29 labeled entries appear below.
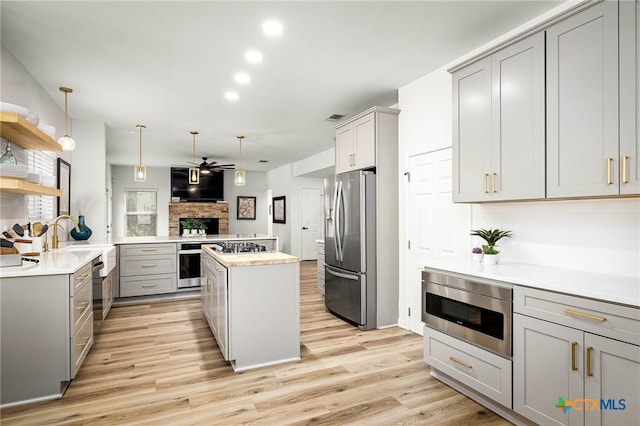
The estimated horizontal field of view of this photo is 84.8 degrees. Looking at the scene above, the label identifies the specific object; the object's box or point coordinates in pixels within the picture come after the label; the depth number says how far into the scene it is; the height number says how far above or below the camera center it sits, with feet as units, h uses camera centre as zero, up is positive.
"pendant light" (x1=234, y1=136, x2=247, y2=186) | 19.71 +1.92
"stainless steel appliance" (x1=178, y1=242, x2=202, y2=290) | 17.56 -2.71
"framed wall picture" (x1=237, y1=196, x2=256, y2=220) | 35.09 +0.36
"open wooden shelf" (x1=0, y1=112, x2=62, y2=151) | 7.63 +1.93
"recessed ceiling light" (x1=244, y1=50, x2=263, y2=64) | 9.92 +4.50
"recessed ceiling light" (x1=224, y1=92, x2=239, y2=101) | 13.26 +4.48
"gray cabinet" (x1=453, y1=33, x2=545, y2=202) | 7.45 +2.01
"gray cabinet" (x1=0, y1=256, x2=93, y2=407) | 7.51 -2.77
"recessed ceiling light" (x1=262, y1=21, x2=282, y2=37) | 8.42 +4.52
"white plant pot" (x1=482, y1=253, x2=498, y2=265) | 8.54 -1.16
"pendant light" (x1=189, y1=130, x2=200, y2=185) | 19.39 +2.03
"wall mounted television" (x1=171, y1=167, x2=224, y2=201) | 30.76 +2.25
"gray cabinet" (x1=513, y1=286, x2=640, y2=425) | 5.17 -2.44
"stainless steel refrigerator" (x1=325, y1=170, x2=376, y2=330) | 12.71 -1.32
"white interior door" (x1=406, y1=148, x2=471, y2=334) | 10.66 -0.25
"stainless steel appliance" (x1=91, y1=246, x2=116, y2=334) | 10.96 -2.53
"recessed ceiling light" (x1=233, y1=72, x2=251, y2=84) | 11.48 +4.50
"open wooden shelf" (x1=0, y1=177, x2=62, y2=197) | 7.77 +0.59
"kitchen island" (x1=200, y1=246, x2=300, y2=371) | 9.36 -2.71
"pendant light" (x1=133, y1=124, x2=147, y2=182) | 17.11 +1.90
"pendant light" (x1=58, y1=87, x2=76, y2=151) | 11.35 +2.24
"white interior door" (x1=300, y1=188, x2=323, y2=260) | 31.91 -0.70
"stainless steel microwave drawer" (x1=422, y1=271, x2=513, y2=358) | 6.95 -2.18
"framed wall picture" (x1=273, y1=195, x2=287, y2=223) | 32.40 +0.24
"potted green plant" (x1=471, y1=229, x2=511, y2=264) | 8.56 -0.74
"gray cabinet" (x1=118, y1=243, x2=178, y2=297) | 16.51 -2.75
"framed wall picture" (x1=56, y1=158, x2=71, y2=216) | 14.05 +1.19
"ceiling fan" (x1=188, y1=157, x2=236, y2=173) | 22.65 +2.91
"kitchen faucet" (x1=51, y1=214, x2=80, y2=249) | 12.62 -0.84
